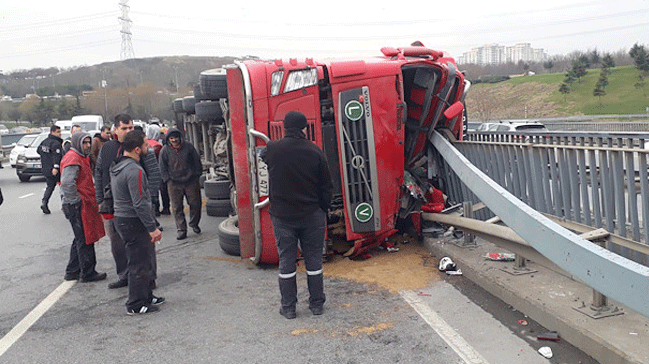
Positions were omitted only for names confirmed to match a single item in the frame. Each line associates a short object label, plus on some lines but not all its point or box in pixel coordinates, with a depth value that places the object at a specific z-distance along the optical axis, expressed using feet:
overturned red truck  20.02
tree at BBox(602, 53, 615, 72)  189.80
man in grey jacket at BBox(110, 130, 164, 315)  17.07
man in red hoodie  20.54
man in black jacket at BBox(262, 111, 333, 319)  16.05
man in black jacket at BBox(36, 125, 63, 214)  38.55
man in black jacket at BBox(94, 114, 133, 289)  19.22
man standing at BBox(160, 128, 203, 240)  29.50
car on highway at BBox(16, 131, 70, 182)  62.90
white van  87.03
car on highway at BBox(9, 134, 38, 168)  68.95
